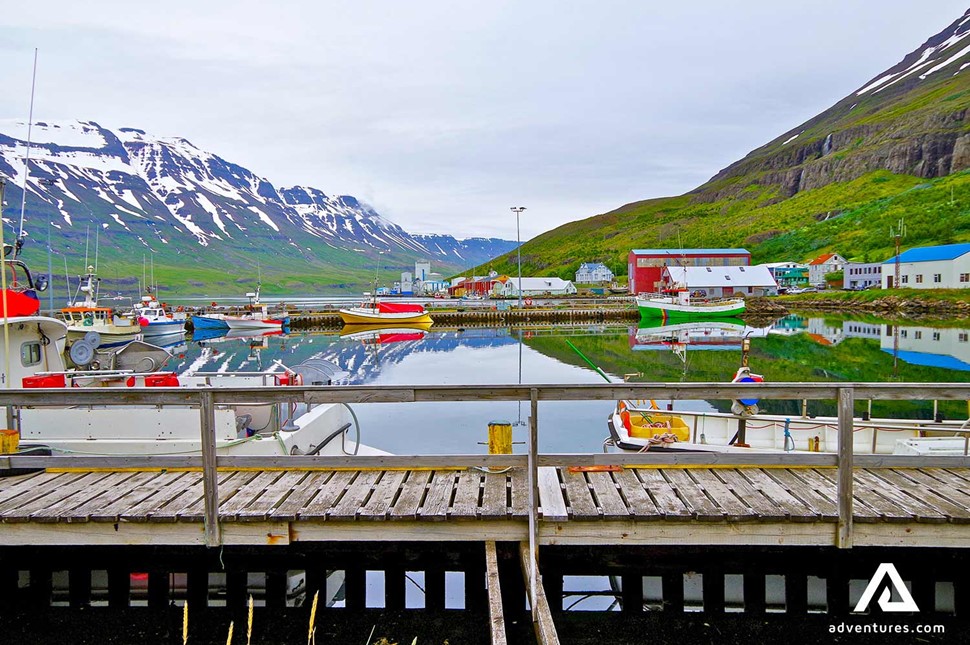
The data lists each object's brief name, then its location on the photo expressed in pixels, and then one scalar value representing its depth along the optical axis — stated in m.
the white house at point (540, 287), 135.88
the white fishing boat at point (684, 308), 84.44
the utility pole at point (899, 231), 105.75
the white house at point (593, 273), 154.88
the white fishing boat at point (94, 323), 45.72
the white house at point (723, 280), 105.44
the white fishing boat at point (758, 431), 11.07
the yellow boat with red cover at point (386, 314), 80.12
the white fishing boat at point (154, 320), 58.97
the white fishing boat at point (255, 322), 72.88
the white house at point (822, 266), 114.19
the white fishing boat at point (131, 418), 10.12
